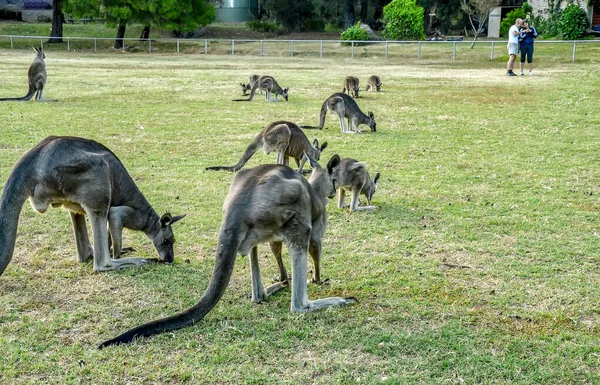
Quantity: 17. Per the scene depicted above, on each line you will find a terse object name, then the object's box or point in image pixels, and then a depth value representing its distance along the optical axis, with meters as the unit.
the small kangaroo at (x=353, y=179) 6.42
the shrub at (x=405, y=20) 36.81
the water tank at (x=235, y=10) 50.31
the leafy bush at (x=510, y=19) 37.19
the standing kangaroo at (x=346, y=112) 11.28
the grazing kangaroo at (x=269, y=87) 15.96
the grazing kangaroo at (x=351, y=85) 16.28
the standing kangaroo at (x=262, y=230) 3.65
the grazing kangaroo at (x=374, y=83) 17.79
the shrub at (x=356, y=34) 36.56
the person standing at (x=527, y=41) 20.70
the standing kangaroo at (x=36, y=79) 14.38
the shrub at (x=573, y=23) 32.14
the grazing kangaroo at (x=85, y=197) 4.29
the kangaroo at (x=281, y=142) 7.66
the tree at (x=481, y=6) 34.69
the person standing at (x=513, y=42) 20.41
